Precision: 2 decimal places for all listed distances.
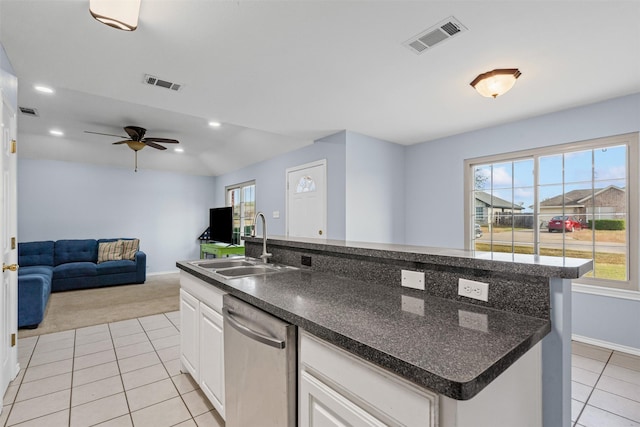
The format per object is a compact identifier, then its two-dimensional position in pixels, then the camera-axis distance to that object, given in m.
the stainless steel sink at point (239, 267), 2.18
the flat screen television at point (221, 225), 5.12
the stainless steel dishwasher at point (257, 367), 1.19
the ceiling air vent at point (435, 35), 1.92
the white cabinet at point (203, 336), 1.78
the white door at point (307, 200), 4.54
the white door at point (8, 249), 2.05
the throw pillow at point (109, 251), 5.86
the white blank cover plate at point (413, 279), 1.45
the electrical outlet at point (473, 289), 1.24
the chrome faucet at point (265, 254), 2.44
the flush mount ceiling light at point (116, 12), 1.62
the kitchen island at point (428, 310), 0.78
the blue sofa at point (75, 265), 5.13
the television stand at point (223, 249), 5.43
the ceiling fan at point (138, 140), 4.48
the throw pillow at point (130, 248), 5.99
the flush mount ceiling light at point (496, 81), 2.43
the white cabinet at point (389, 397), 0.76
